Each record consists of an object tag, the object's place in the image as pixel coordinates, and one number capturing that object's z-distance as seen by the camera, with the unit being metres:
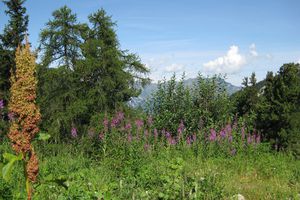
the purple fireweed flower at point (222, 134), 11.70
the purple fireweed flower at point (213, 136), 11.46
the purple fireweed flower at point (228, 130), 11.93
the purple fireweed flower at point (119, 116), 11.34
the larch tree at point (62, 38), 26.97
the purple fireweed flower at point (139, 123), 11.24
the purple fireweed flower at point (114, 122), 10.96
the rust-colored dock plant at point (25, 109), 2.79
